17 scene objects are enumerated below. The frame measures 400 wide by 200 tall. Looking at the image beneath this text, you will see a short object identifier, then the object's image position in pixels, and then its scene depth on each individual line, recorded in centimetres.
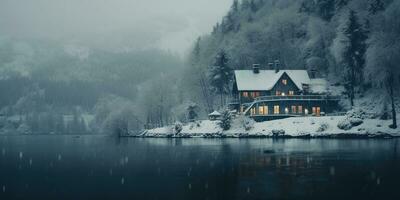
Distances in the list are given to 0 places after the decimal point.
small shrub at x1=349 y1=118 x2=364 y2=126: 6581
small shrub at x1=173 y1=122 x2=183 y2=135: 8979
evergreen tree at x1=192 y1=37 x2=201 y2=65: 11225
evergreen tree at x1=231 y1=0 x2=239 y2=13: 16975
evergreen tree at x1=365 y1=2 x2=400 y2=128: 6219
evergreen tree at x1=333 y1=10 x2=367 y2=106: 7788
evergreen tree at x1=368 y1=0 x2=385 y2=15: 8819
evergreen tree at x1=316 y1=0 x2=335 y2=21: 10684
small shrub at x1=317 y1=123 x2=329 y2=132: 6888
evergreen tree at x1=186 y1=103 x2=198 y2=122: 9680
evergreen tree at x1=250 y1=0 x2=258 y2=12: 15838
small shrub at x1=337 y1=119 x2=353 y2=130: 6619
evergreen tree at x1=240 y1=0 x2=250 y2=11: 16525
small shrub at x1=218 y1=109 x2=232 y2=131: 8119
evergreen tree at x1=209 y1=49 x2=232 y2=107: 9394
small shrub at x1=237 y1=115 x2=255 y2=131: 7912
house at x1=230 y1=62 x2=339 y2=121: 8338
